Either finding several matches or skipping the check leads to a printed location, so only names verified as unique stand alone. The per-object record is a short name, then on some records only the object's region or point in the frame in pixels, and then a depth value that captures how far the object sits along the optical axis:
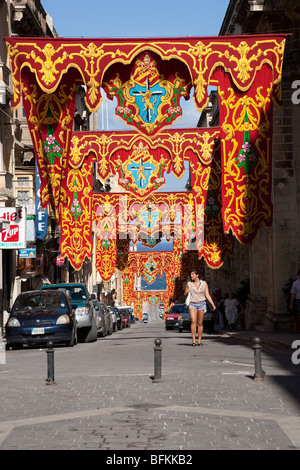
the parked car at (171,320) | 49.41
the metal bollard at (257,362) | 12.24
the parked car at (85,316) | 25.95
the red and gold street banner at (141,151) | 26.33
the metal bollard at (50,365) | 12.74
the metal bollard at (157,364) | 12.58
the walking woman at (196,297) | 19.61
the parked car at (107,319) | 34.48
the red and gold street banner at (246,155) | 18.86
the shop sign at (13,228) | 28.53
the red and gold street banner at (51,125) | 18.91
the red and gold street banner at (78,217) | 28.92
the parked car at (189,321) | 36.91
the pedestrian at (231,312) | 34.69
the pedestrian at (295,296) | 21.85
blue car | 21.64
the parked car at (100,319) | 30.64
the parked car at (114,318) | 47.06
